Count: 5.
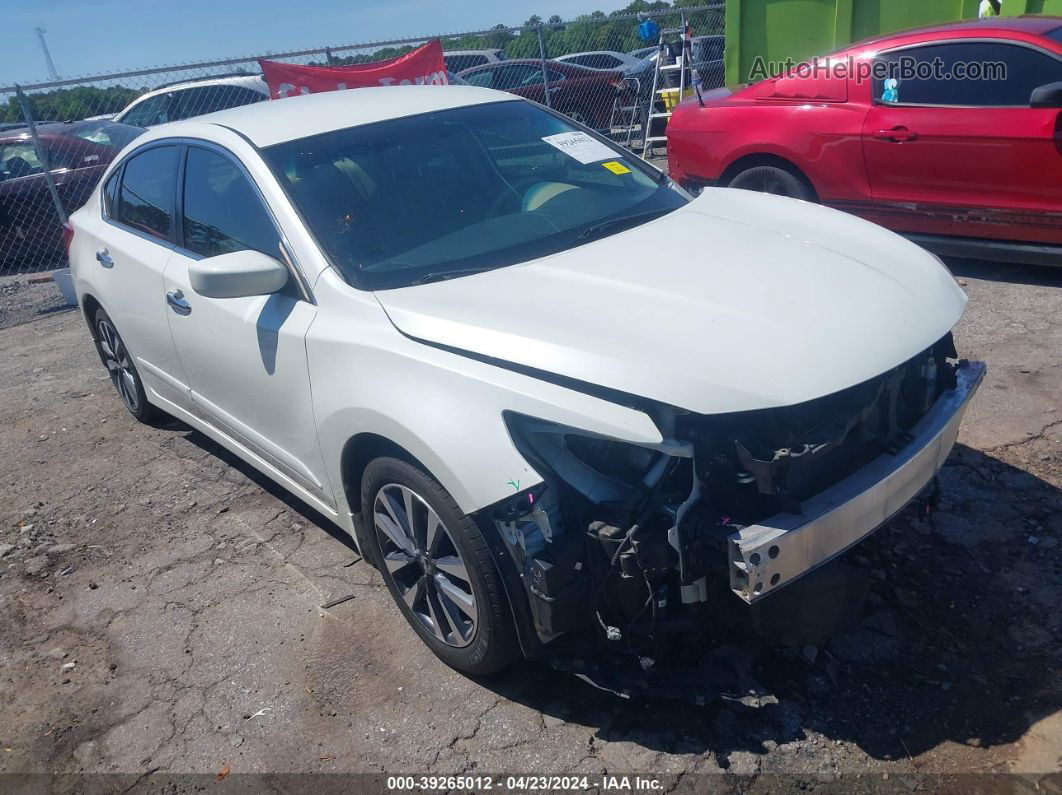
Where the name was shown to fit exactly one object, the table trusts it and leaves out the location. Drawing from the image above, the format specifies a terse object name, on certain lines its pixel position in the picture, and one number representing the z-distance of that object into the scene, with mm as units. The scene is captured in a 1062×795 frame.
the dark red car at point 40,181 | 10305
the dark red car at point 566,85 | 14078
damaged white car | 2348
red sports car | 5344
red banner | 9461
